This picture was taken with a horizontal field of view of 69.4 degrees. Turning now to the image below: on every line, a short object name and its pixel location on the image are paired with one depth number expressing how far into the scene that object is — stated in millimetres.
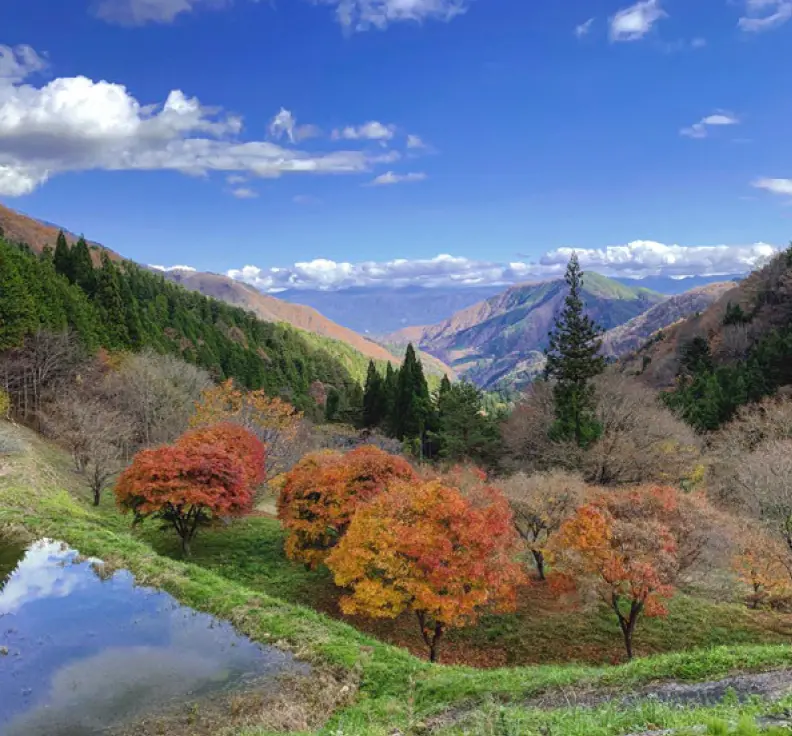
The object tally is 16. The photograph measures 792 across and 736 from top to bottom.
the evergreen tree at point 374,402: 93938
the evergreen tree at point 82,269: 80688
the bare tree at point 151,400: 52031
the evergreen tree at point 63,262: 81950
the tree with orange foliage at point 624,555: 20219
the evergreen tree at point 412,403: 82625
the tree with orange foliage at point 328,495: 28750
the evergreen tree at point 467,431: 60938
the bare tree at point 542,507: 30297
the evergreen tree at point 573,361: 50844
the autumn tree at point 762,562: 25423
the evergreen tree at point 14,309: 52344
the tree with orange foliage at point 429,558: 20328
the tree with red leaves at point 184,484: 28266
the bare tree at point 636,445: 43844
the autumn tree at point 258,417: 50031
